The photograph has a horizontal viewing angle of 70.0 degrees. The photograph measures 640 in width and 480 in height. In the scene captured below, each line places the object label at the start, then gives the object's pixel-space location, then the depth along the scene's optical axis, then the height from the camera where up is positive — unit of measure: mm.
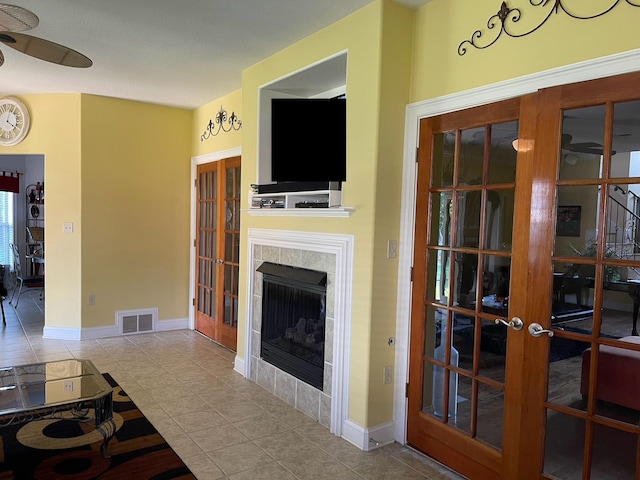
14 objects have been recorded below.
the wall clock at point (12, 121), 5035 +922
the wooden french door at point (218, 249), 4773 -441
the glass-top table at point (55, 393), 2508 -1114
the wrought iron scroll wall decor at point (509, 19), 1975 +956
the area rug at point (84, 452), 2467 -1437
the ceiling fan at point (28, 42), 1959 +792
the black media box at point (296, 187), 2988 +185
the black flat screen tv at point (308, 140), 3014 +512
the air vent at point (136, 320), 5293 -1324
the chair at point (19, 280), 6985 -1293
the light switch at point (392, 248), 2812 -203
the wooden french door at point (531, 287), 1895 -333
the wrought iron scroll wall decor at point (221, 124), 4680 +921
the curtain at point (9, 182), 7867 +385
